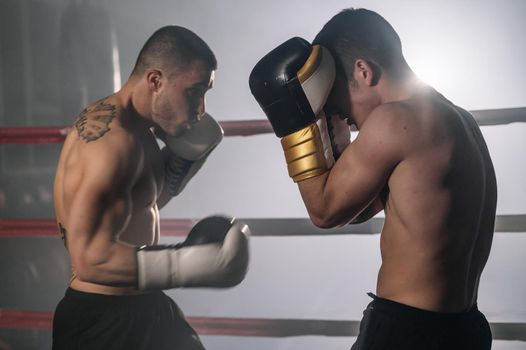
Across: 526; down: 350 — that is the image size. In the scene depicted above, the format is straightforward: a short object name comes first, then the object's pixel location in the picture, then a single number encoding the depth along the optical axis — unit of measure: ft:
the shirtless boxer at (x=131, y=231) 4.33
